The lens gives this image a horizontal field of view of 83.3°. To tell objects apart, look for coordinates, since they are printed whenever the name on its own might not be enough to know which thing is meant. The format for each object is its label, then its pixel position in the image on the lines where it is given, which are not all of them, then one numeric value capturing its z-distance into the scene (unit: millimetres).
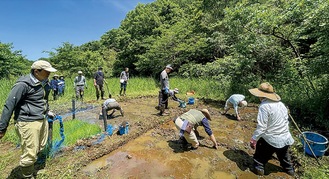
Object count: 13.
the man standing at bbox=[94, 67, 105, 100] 7955
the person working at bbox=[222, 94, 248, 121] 5406
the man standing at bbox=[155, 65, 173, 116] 5688
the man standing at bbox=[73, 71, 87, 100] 7988
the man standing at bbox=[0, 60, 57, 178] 2414
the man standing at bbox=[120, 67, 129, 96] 9188
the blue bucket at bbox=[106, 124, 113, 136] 4391
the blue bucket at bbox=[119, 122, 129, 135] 4402
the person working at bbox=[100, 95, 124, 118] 5403
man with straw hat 2803
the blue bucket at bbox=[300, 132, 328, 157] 3308
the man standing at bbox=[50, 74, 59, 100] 8360
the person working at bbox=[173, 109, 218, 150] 3518
